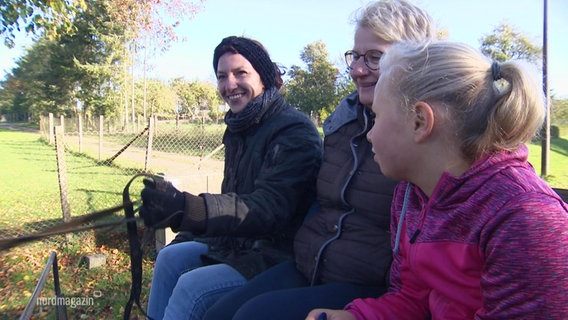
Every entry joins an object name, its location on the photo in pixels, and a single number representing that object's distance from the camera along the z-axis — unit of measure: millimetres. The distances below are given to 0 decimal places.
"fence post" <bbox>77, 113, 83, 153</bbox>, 15719
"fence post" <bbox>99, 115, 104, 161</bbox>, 13546
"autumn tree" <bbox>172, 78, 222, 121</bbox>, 46281
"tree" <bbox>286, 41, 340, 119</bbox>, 27562
